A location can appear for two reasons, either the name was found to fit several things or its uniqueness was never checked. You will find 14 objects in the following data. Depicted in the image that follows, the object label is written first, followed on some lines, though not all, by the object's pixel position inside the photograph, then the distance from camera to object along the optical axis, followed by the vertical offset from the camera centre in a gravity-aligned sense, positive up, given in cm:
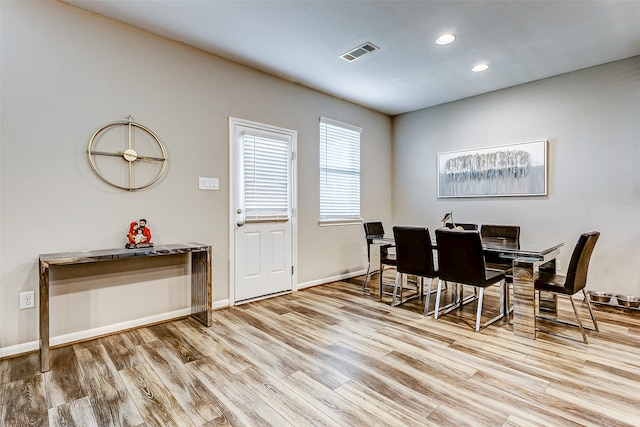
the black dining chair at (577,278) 257 -54
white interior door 368 +3
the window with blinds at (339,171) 467 +60
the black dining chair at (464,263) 284 -47
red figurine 282 -20
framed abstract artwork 418 +56
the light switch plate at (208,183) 340 +30
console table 222 -48
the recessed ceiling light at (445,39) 311 +167
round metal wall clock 279 +50
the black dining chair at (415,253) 325 -42
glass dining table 272 -60
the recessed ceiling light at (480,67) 375 +168
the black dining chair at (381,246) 390 -42
